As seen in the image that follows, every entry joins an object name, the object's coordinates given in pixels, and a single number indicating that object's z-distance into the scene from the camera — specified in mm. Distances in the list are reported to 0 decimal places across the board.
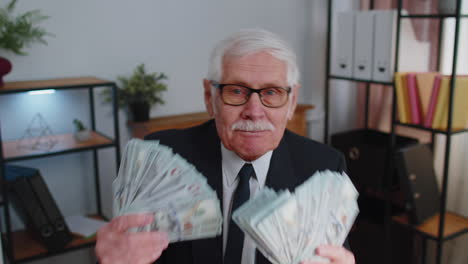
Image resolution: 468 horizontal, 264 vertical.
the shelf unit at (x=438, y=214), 2533
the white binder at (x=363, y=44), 3014
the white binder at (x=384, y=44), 2861
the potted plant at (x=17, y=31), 2334
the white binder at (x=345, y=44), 3162
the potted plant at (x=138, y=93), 2750
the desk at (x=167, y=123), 2783
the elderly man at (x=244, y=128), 1395
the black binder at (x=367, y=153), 3020
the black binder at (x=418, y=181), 2699
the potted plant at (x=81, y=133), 2527
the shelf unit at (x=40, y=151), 2248
